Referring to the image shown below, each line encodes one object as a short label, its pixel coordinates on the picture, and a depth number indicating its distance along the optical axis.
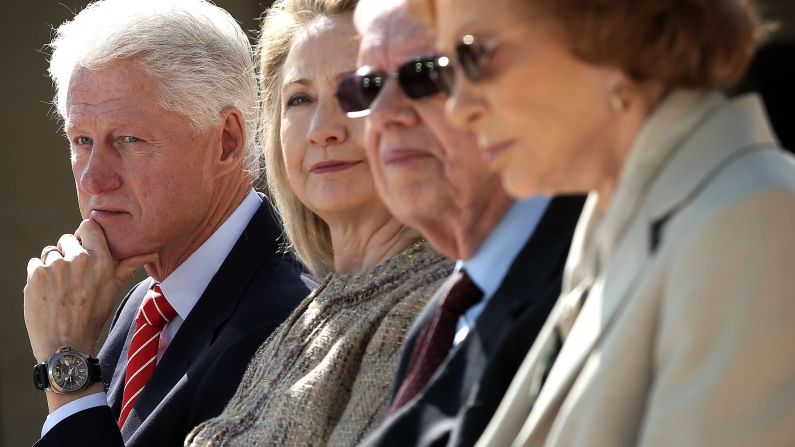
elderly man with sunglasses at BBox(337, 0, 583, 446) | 4.67
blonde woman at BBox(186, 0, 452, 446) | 6.12
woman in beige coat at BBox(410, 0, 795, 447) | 3.41
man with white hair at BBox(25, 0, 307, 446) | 8.35
